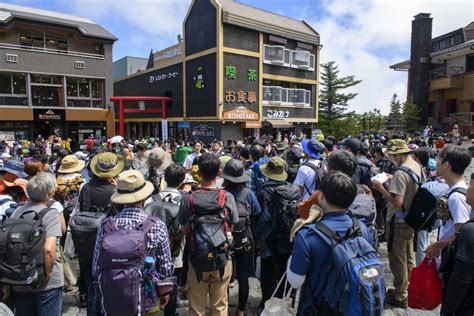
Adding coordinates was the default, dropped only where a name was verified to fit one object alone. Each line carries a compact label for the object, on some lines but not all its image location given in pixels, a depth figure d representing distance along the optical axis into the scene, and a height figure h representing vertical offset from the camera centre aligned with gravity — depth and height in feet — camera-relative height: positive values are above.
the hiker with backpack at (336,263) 6.14 -2.72
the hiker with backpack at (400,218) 11.53 -3.40
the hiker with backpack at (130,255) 7.17 -2.99
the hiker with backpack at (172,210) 10.37 -2.66
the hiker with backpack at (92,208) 10.07 -2.68
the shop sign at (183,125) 67.79 +1.48
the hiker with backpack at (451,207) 8.39 -2.09
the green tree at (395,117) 95.61 +5.11
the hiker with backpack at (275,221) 11.16 -3.27
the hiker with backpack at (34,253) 7.64 -3.11
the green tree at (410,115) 91.09 +5.26
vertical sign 64.34 +0.82
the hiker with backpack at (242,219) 10.90 -3.08
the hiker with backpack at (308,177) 13.75 -1.99
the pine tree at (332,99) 96.48 +10.61
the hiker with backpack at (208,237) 9.10 -3.13
